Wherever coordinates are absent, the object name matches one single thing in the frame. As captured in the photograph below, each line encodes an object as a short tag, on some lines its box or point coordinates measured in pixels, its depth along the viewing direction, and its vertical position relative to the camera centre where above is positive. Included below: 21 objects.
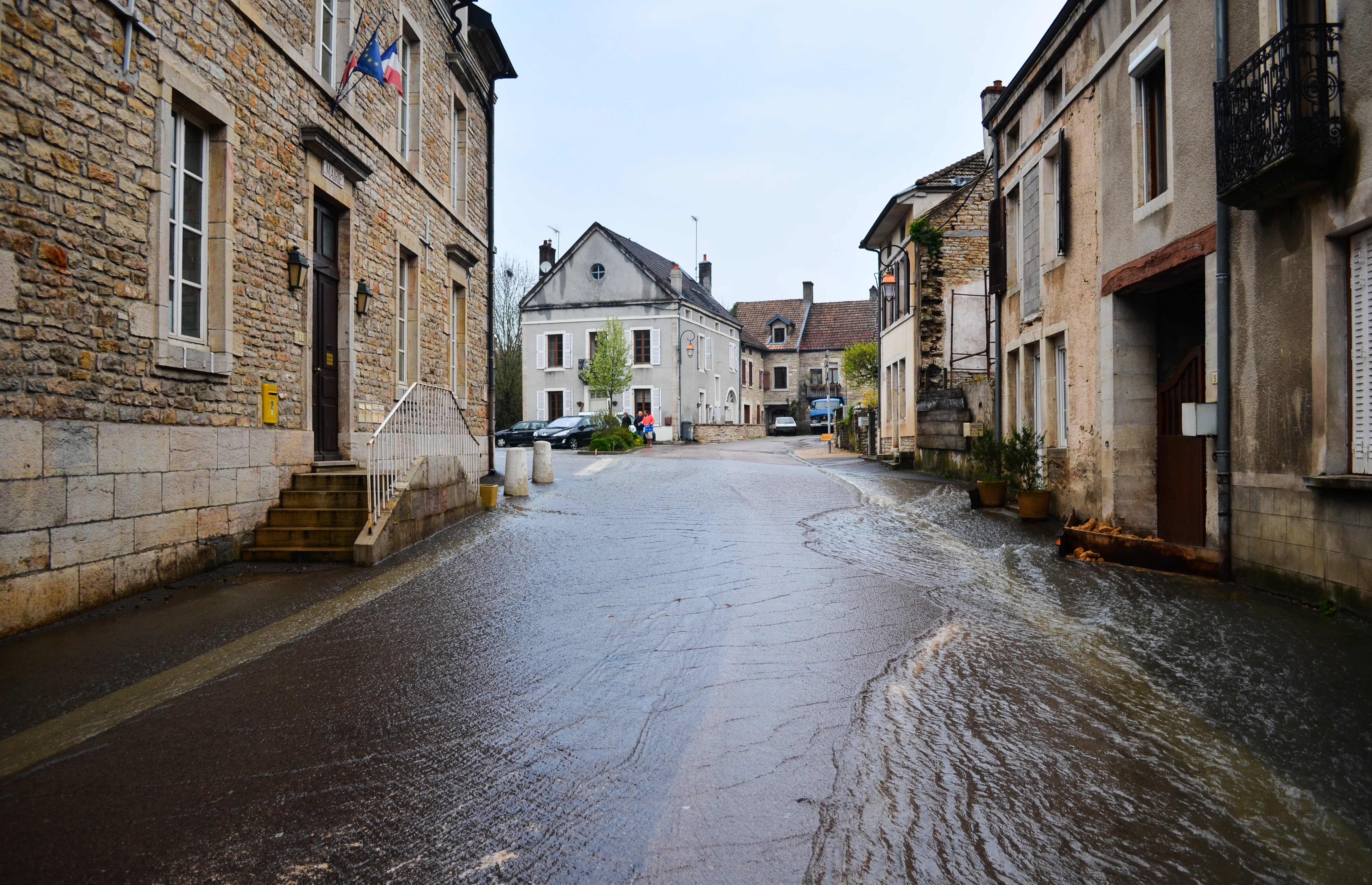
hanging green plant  22.86 +5.41
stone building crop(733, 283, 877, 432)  65.06 +7.66
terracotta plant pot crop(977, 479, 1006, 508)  13.71 -0.60
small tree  42.84 +4.09
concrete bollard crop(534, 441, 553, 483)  17.22 -0.19
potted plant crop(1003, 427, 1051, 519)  12.24 -0.25
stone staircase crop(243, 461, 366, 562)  8.92 -0.66
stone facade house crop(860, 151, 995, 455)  23.09 +4.19
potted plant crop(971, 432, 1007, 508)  13.67 -0.32
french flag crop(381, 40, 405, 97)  11.11 +4.71
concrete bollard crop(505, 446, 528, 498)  14.99 -0.31
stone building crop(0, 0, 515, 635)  6.25 +1.60
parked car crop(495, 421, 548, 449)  36.69 +0.76
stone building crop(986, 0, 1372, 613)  6.47 +1.68
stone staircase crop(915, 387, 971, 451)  19.09 +0.74
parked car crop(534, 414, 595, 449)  34.50 +0.85
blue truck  59.75 +2.75
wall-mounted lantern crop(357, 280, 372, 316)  11.95 +2.09
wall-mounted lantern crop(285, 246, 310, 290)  10.03 +2.07
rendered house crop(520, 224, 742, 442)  46.22 +6.44
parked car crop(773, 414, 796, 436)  60.31 +1.88
